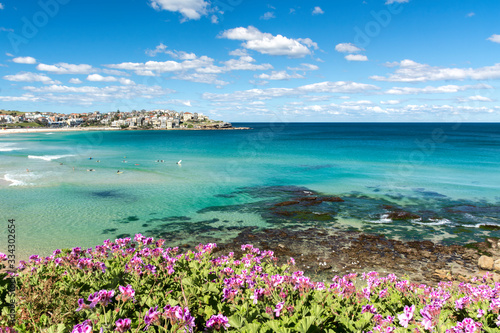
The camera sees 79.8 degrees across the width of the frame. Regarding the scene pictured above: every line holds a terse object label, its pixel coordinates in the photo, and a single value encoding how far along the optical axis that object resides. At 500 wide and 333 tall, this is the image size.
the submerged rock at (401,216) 22.22
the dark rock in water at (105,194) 28.75
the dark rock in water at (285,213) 22.80
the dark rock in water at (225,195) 29.35
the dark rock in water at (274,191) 29.83
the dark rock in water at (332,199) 27.25
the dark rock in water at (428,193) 29.70
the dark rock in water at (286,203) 25.59
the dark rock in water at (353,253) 14.43
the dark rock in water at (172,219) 21.83
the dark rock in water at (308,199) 27.52
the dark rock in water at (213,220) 21.62
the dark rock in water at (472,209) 24.20
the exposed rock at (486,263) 14.44
